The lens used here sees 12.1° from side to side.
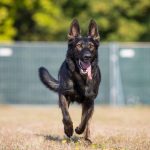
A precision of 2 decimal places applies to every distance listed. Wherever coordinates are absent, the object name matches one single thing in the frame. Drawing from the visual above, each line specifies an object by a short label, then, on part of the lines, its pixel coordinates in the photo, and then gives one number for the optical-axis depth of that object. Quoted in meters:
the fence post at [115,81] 23.88
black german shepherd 10.05
